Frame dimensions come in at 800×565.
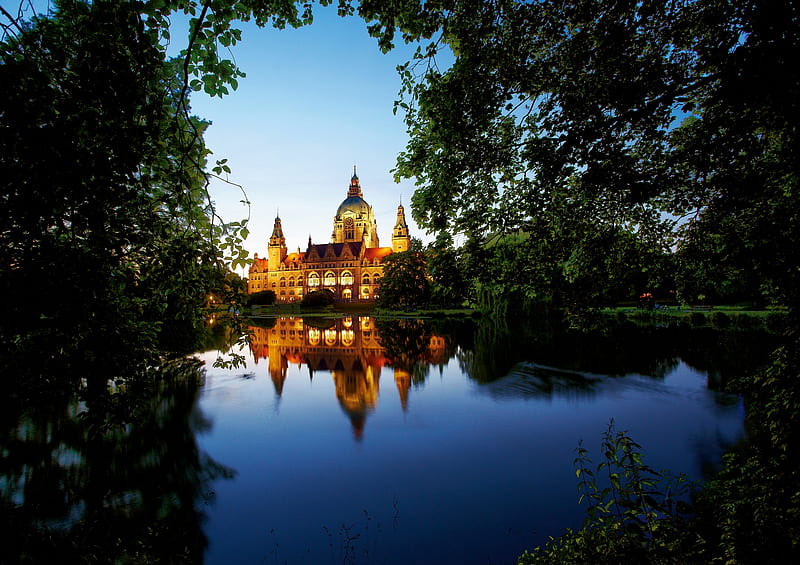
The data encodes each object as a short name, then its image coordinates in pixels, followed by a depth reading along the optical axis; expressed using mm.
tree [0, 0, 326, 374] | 2318
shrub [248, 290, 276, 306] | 93062
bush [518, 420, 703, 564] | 4109
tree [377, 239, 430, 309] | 63406
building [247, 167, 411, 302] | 118938
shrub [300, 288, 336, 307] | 84312
